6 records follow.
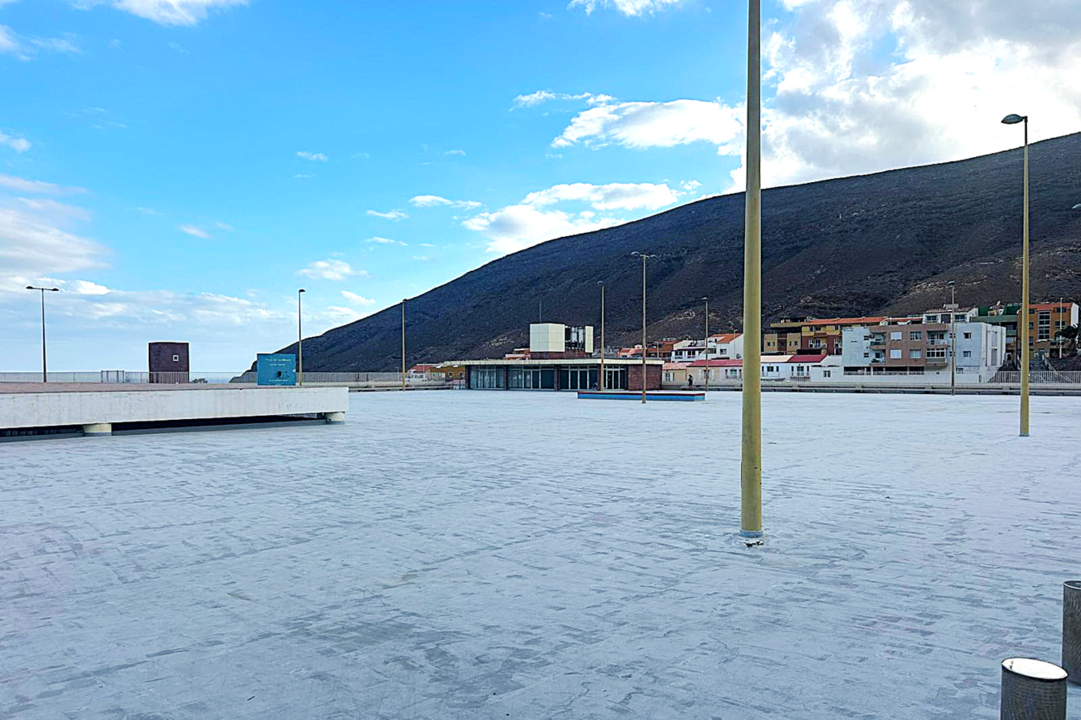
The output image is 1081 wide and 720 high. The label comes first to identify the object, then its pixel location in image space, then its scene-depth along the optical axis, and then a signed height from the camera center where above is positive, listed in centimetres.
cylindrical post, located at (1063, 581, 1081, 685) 448 -172
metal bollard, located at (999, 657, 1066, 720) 355 -166
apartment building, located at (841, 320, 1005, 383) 8350 +4
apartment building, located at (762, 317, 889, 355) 11312 +260
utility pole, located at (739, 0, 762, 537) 808 +55
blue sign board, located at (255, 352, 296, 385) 3894 -93
